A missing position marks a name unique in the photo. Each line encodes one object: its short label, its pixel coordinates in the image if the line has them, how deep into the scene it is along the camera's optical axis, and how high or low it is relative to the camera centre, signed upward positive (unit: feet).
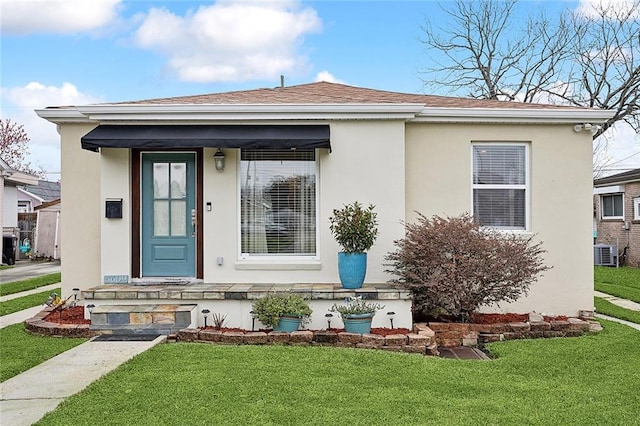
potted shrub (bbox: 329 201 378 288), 26.37 -0.57
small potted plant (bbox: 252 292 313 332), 24.07 -3.55
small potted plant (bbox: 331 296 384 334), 24.07 -3.79
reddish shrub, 25.55 -1.72
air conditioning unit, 65.62 -3.10
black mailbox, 28.60 +1.05
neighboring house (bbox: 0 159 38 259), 67.82 +4.61
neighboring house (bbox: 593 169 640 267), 65.26 +1.77
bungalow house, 27.37 +2.21
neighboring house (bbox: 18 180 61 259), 75.15 +0.10
